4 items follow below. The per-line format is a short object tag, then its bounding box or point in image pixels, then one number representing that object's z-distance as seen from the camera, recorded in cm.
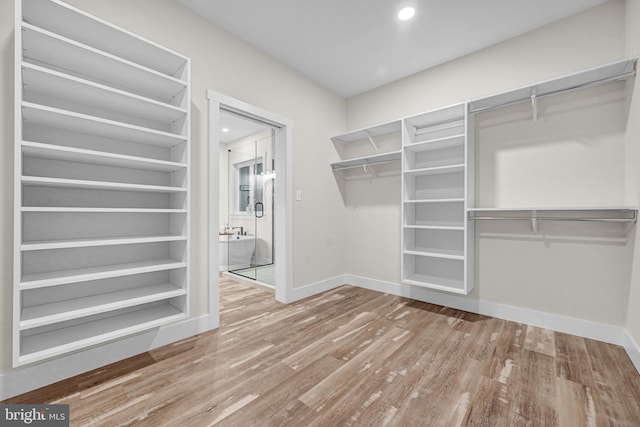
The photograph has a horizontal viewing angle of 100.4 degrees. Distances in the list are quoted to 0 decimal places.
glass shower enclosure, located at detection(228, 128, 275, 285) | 448
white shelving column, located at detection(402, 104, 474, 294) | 275
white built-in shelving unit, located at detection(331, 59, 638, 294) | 209
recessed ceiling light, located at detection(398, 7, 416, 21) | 220
